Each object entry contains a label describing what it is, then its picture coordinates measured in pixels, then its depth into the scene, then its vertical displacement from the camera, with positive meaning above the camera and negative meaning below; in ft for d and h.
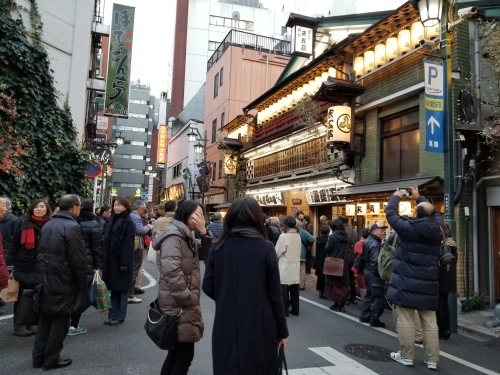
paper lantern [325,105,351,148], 43.62 +11.03
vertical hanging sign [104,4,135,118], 63.31 +24.64
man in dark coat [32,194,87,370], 15.39 -2.88
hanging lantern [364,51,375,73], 43.09 +18.32
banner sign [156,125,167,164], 170.91 +31.12
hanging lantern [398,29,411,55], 37.81 +18.13
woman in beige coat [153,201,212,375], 11.53 -2.07
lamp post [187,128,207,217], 83.84 +14.99
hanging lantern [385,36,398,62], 39.60 +18.26
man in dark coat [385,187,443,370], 16.87 -2.24
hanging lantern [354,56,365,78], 45.19 +18.58
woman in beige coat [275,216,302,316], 25.85 -2.74
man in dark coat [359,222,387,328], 24.49 -3.74
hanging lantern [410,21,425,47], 36.19 +18.23
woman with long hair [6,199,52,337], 19.39 -1.84
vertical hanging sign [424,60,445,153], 26.63 +8.59
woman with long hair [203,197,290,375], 9.77 -2.09
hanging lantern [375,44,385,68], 41.65 +18.35
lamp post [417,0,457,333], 25.58 +10.04
